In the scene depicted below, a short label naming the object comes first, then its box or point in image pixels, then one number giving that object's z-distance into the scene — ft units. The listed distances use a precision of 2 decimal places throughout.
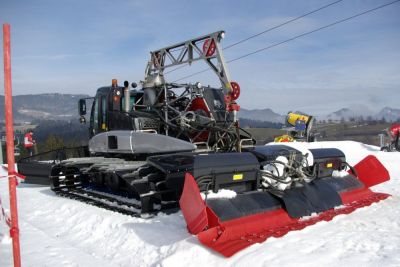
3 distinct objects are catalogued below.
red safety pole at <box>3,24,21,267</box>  10.35
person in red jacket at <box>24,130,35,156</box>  50.14
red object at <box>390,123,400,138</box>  56.25
